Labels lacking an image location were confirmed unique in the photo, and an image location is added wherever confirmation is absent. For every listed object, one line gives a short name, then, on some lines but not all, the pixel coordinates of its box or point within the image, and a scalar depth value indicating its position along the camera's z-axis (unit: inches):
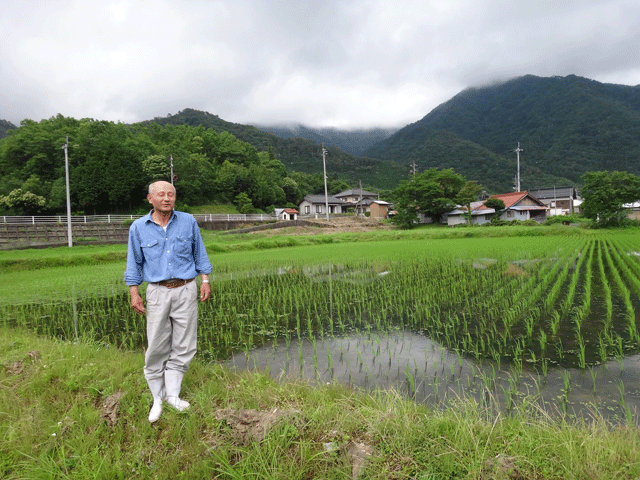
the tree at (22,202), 1051.9
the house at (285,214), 1581.0
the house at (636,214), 1434.8
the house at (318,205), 1919.3
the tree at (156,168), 1254.9
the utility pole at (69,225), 732.7
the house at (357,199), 2017.7
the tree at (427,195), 1296.8
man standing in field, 95.6
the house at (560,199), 1747.0
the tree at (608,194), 916.6
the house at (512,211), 1424.7
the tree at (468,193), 1267.2
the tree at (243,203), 1489.2
